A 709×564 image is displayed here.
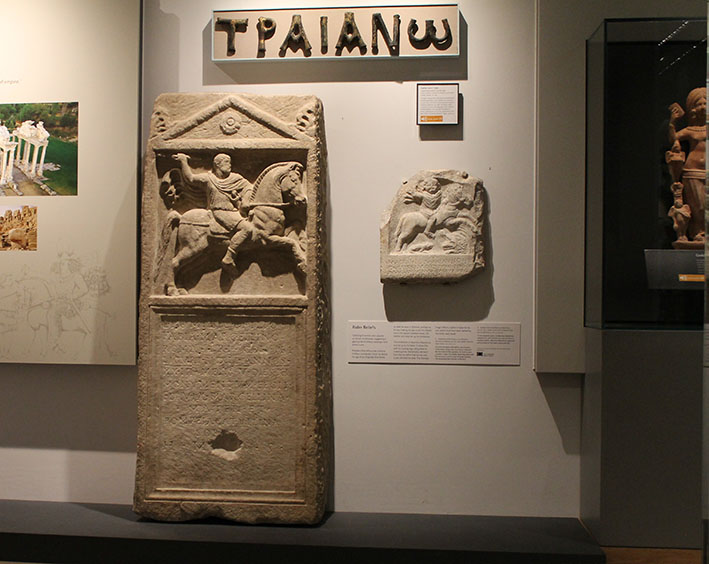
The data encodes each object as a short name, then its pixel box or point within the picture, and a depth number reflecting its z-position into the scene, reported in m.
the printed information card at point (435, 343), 3.74
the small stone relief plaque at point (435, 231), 3.67
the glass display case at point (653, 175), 3.19
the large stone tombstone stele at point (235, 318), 3.55
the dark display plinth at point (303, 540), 3.27
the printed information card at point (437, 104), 3.72
